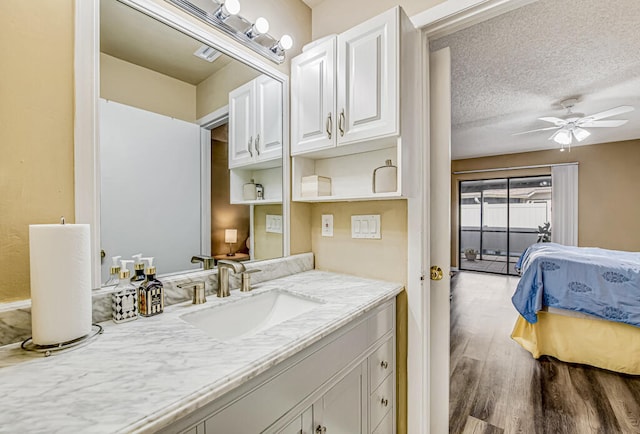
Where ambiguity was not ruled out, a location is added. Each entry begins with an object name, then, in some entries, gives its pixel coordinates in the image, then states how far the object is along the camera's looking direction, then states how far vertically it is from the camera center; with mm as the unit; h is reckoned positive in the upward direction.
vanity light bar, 1153 +846
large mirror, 969 +288
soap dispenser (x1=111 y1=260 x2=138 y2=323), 879 -268
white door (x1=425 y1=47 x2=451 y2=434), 1424 -78
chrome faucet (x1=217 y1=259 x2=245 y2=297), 1180 -231
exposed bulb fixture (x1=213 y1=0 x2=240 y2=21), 1179 +868
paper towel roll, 688 -158
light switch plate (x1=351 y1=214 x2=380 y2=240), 1513 -55
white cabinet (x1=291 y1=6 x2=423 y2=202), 1204 +513
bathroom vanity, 506 -337
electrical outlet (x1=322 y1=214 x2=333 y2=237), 1688 -53
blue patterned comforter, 2125 -574
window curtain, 4773 +171
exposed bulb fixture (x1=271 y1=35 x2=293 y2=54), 1442 +875
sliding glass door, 5457 -84
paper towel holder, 685 -317
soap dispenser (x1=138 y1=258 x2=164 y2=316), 934 -260
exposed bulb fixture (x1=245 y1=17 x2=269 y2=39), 1312 +874
